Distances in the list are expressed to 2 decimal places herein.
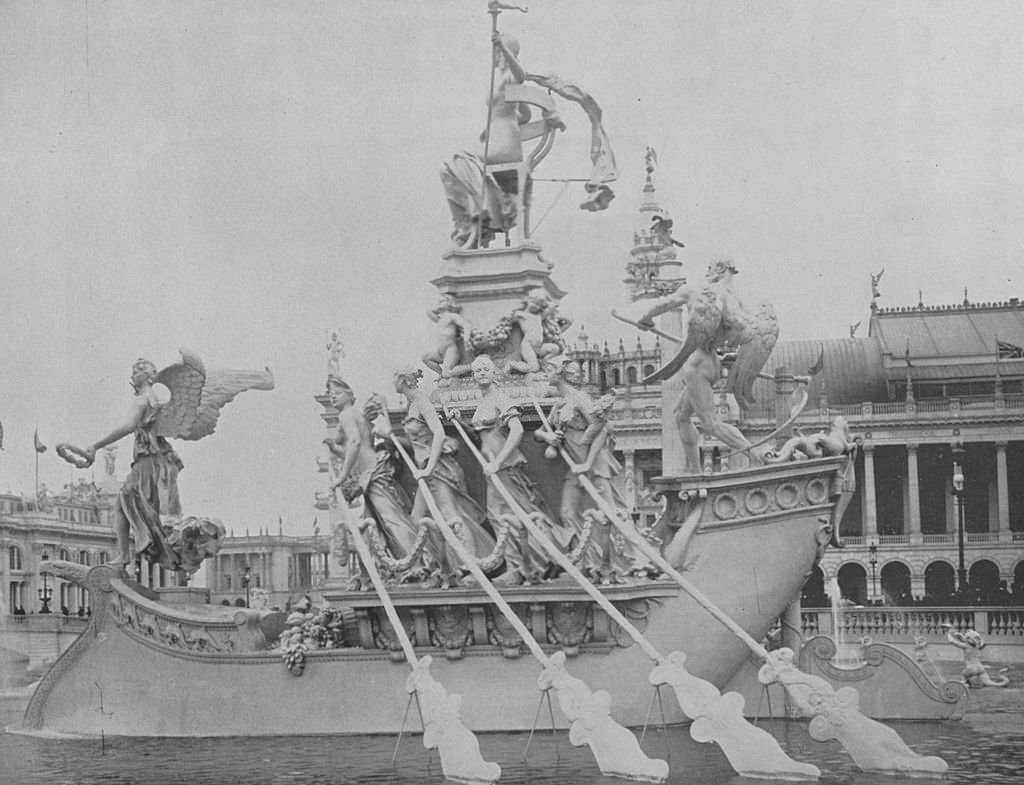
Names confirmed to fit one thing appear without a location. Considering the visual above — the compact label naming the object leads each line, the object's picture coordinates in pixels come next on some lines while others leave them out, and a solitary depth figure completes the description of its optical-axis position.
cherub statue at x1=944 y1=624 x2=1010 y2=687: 21.78
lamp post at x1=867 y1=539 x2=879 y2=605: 68.19
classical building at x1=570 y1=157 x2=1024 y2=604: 67.69
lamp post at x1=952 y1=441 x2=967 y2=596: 39.69
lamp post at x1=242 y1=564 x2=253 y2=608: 38.41
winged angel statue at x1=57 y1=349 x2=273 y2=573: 19.59
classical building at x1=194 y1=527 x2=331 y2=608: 43.19
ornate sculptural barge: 17.27
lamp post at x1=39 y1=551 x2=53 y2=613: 32.35
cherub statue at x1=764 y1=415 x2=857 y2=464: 17.92
